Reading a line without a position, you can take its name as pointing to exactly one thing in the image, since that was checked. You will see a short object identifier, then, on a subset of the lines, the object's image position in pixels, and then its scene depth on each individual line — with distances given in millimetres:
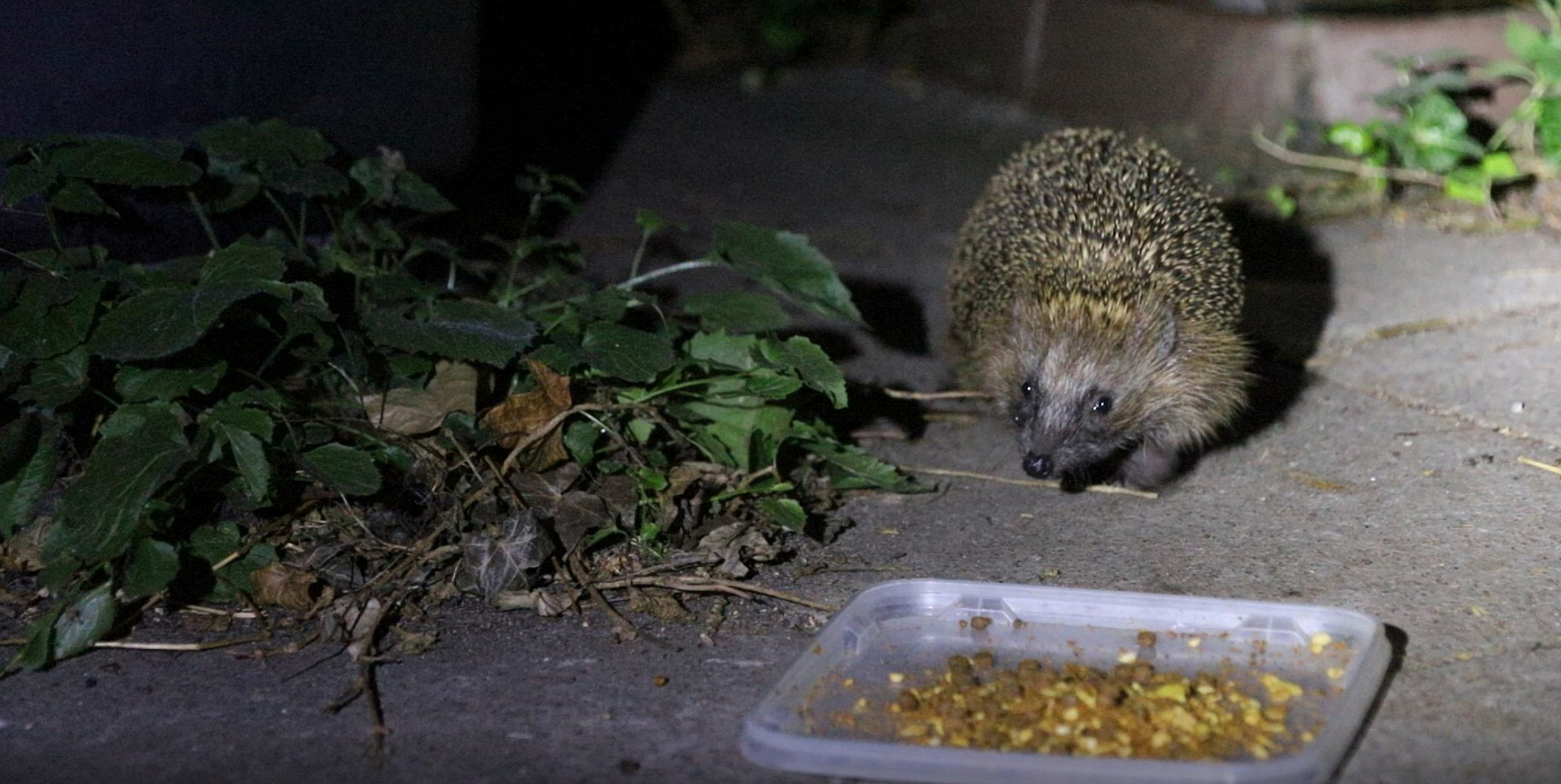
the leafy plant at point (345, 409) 3041
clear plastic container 2336
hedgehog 3861
